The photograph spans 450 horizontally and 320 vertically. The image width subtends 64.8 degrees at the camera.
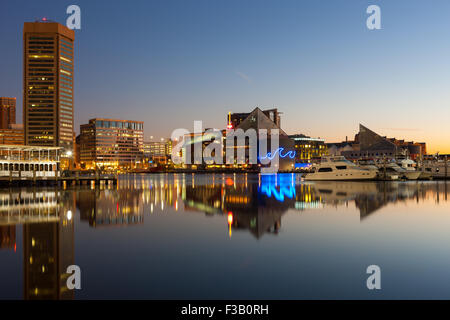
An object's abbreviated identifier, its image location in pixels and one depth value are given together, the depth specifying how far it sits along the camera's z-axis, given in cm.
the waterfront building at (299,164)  18432
